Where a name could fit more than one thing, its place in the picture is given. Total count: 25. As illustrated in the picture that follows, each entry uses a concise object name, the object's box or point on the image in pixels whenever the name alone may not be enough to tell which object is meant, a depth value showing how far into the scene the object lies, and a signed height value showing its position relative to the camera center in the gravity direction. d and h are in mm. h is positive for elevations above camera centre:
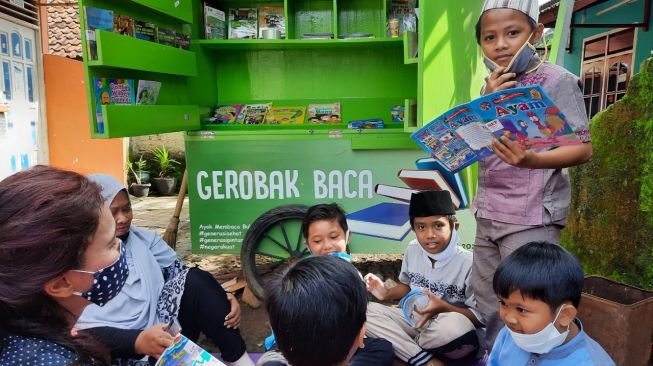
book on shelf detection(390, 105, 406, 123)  3672 +49
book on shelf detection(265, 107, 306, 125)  3721 +25
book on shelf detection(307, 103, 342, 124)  3762 +49
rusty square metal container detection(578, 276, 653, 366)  1915 -845
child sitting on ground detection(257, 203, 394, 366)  1964 -544
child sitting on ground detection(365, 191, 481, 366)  2070 -812
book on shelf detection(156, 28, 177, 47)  2953 +524
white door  4461 +207
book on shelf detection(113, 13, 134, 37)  2517 +511
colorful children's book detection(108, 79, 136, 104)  2525 +152
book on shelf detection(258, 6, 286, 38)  3680 +785
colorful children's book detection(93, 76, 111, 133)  2398 +111
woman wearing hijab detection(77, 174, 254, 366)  1897 -822
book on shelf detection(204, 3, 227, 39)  3482 +718
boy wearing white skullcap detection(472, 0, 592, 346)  1552 -141
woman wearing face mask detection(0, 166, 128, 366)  951 -300
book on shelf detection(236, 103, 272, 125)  3738 +49
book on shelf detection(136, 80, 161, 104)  2762 +165
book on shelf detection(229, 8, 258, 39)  3666 +744
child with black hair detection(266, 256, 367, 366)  1130 -470
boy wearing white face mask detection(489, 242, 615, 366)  1430 -565
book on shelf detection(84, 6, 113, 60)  2311 +473
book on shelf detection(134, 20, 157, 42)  2707 +515
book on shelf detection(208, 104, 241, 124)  3711 +41
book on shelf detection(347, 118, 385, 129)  3368 -34
